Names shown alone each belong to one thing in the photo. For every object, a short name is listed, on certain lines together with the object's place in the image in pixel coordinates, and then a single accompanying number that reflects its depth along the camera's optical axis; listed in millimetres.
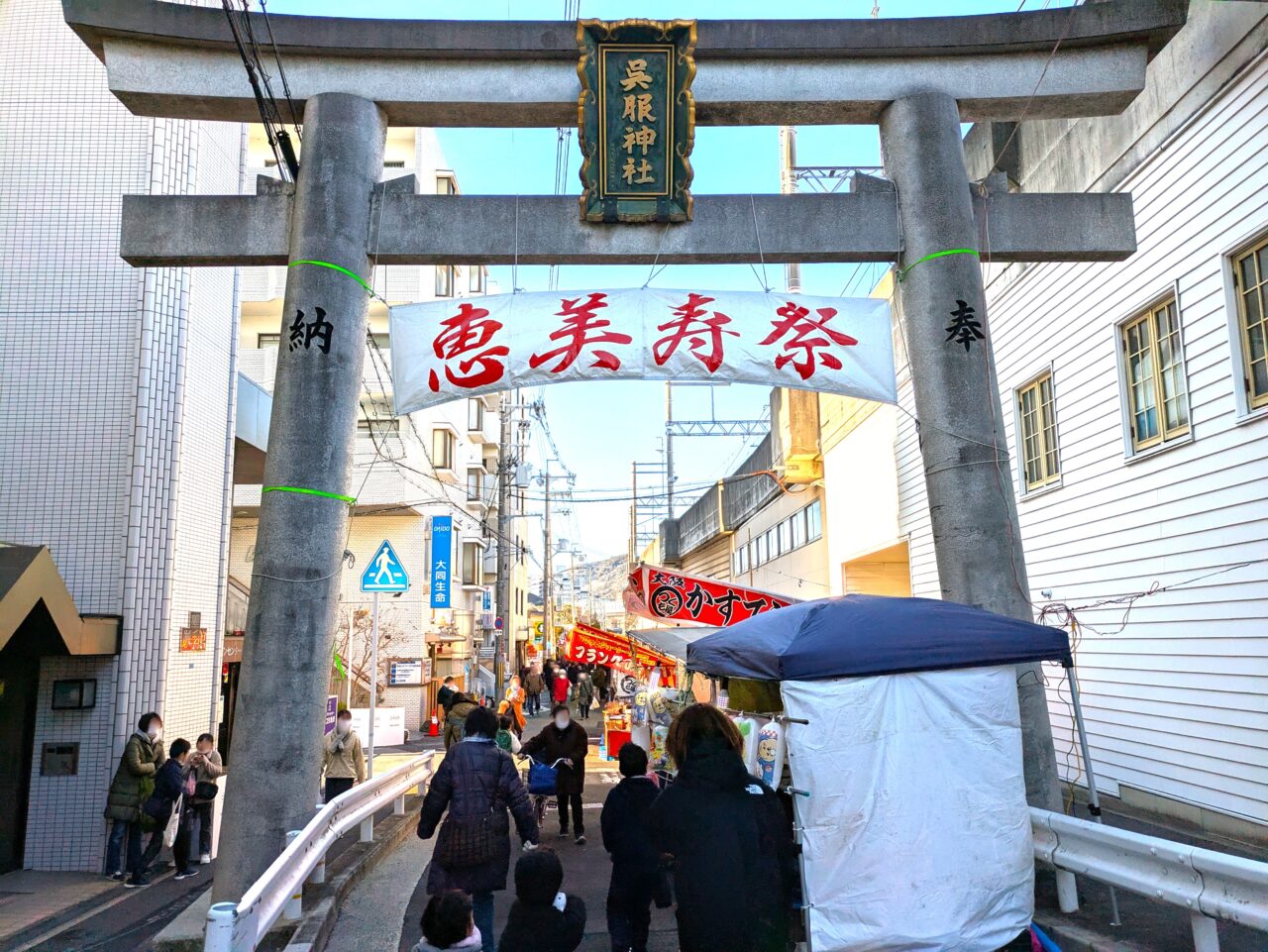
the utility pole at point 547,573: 41172
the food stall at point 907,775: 6059
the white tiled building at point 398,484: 28453
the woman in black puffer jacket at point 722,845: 4930
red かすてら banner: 14351
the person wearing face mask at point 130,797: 10266
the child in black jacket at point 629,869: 6688
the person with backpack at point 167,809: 10227
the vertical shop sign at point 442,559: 26609
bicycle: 11250
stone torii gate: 8688
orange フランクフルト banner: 22389
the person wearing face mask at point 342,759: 11602
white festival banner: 8961
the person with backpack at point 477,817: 6277
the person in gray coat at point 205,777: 10914
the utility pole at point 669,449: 42031
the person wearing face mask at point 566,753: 11219
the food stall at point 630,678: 15343
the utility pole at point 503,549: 28516
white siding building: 9453
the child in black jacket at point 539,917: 4453
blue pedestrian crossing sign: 13141
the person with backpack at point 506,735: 12820
